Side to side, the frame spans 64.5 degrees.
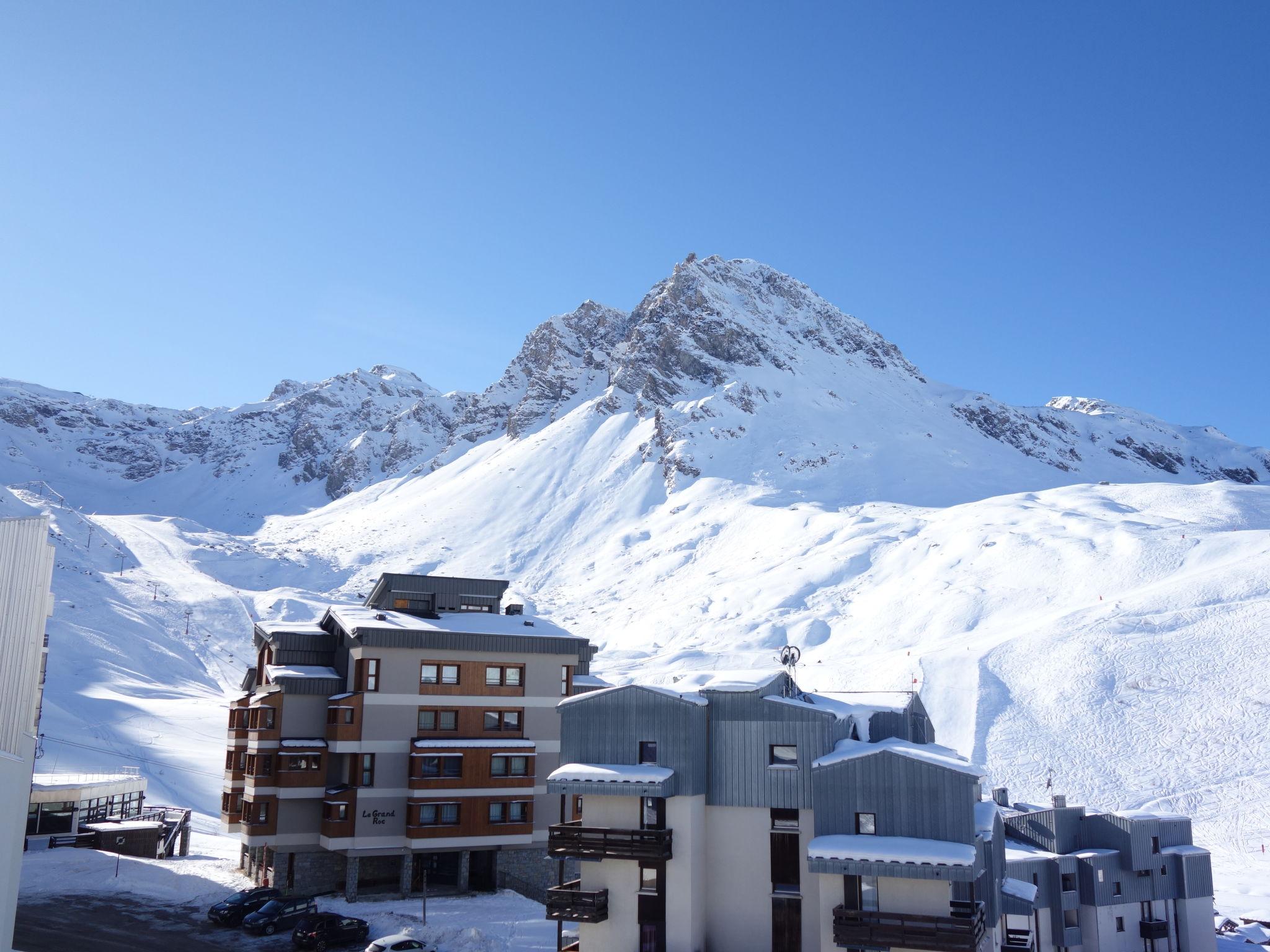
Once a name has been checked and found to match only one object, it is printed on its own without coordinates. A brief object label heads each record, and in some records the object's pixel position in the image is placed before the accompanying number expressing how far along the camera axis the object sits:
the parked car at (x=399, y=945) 34.91
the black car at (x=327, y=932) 36.62
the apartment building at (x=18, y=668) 21.02
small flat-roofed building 54.22
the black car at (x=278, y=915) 38.53
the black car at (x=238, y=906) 39.62
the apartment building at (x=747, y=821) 30.06
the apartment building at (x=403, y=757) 44.03
